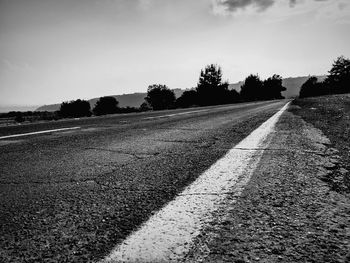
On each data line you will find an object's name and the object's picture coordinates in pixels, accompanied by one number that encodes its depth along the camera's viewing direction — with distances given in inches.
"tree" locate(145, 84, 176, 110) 3134.8
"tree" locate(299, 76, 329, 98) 3464.6
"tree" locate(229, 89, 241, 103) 2981.1
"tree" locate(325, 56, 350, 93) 3075.8
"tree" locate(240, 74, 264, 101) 3373.5
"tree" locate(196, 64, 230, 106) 2475.4
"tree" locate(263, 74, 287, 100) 3698.1
